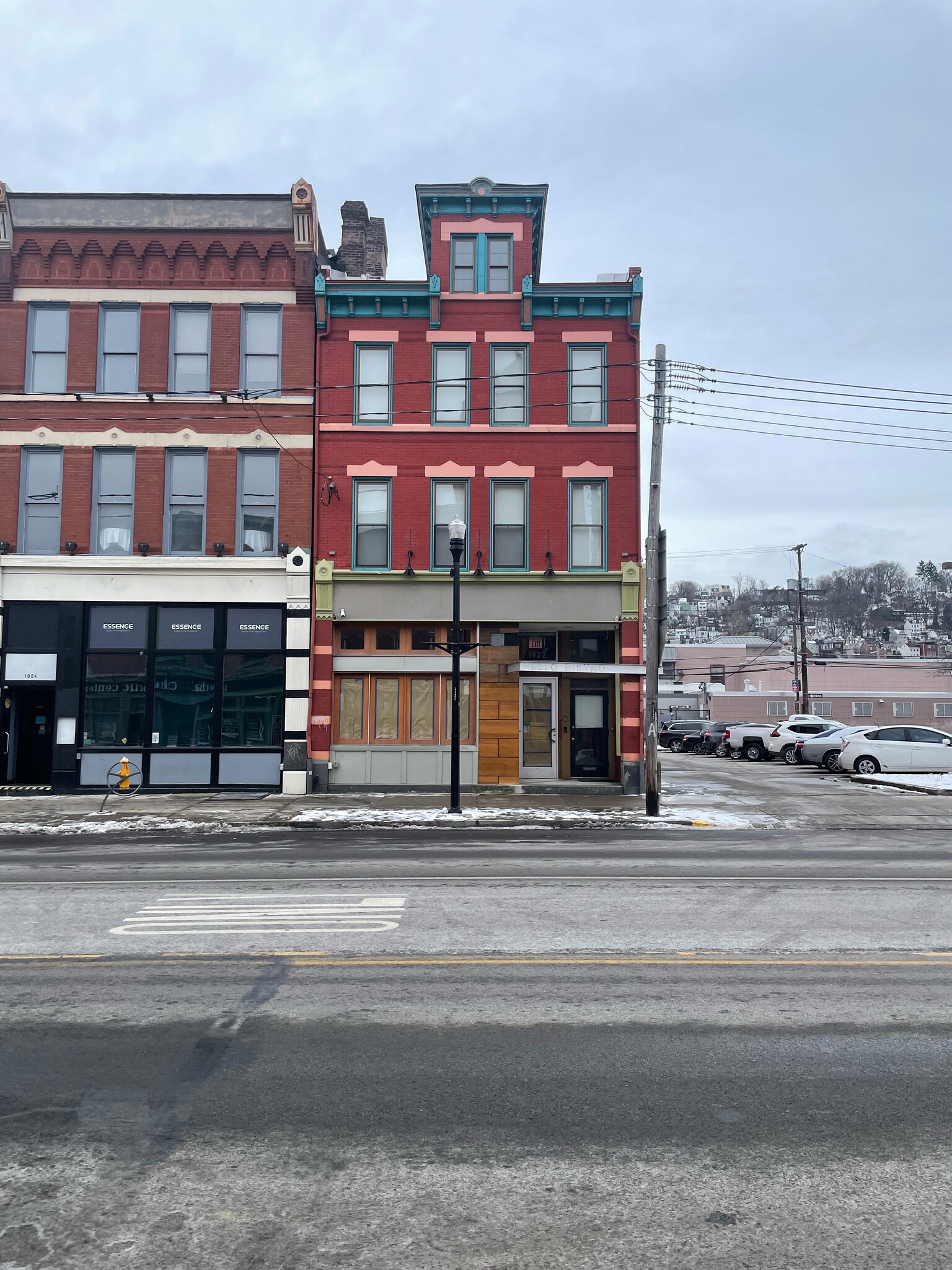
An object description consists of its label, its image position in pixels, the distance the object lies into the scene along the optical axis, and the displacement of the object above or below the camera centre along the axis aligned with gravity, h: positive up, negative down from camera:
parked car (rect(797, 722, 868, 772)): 30.62 -2.15
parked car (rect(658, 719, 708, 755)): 45.19 -2.44
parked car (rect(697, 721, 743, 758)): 41.53 -2.58
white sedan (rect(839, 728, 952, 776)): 26.91 -1.91
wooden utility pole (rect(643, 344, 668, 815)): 17.66 +1.78
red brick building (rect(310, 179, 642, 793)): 21.88 +4.77
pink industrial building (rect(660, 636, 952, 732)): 54.78 +0.10
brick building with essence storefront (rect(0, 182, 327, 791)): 21.50 +4.78
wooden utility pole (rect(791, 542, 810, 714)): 48.47 +0.14
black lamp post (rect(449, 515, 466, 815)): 17.64 +0.59
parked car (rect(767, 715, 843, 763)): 34.81 -1.80
